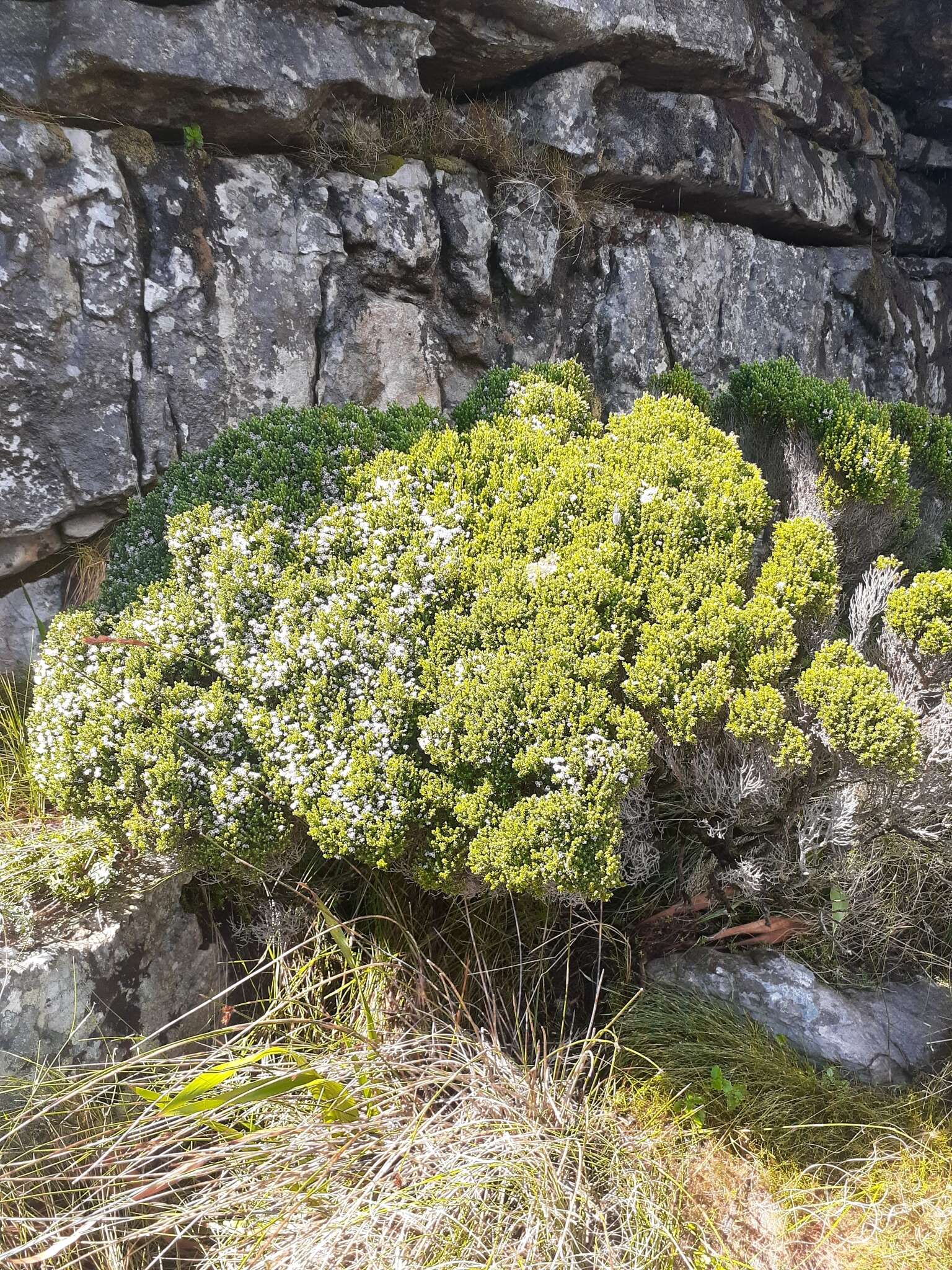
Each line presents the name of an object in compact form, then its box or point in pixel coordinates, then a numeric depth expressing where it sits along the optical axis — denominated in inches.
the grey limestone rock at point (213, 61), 132.0
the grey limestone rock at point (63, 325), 131.9
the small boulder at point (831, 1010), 111.4
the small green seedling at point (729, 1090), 104.5
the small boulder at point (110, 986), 98.9
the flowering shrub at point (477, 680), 101.1
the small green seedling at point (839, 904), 118.6
